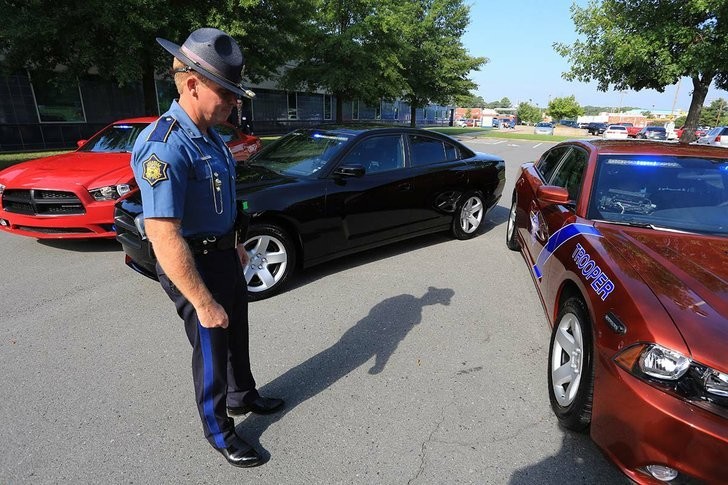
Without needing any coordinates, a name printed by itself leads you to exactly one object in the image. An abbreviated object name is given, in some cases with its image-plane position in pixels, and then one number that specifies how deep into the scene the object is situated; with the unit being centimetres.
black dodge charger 385
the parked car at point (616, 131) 3696
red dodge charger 468
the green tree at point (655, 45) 1284
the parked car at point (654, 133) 3479
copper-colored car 162
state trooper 158
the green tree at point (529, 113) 9956
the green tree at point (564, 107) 7594
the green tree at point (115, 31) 1010
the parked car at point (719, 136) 1898
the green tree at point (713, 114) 7752
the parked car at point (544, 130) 4478
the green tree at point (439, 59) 3003
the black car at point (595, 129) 4859
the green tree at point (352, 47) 1997
